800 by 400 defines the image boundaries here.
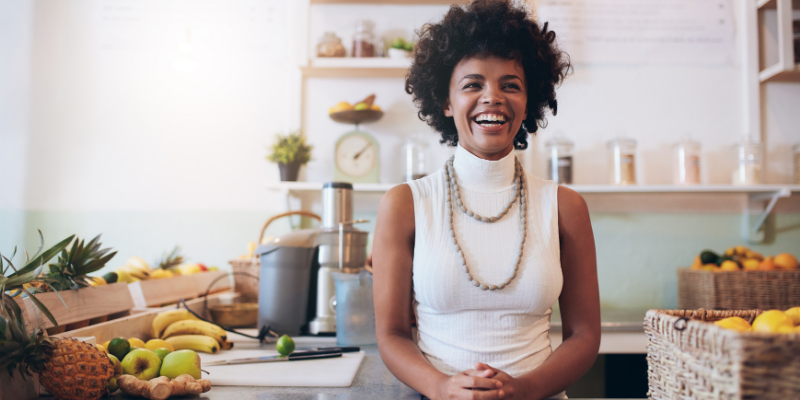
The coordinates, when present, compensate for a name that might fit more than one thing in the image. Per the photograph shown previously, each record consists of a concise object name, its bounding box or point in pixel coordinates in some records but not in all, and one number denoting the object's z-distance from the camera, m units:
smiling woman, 0.83
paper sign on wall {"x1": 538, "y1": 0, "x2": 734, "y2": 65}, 2.11
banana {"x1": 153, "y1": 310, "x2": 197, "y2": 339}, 1.21
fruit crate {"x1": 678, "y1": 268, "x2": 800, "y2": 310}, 1.69
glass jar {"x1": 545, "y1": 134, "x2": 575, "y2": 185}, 1.94
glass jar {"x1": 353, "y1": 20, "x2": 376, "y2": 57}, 2.00
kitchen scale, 2.01
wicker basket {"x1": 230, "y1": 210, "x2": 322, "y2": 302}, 1.74
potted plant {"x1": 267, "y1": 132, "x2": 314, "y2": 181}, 1.94
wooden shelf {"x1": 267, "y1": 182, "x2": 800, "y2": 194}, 1.90
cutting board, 0.89
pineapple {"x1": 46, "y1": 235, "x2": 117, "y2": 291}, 1.00
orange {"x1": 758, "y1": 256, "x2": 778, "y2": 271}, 1.74
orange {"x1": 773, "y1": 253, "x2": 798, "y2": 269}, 1.72
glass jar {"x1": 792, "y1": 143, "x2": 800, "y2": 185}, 2.01
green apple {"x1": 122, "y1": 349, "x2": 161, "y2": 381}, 0.84
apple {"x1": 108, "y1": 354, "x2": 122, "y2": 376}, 0.84
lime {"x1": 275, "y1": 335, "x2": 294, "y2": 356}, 1.05
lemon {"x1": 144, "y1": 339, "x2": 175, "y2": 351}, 1.05
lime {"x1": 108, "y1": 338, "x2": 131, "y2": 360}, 0.89
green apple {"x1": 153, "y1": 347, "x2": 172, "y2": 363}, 0.91
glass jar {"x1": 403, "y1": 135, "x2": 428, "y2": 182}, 2.02
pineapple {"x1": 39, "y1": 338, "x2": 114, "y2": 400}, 0.74
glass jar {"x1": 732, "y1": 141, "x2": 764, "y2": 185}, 1.95
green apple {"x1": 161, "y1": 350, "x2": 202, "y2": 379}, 0.85
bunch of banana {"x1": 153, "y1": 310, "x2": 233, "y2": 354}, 1.16
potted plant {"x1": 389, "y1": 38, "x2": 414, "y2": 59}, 1.97
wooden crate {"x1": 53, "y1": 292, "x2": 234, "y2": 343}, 1.00
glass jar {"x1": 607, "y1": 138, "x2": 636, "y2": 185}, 1.95
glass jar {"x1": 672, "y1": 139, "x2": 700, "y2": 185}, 1.95
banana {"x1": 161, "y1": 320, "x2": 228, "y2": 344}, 1.20
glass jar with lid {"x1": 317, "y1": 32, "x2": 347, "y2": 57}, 1.97
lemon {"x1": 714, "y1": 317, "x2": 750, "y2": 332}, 0.66
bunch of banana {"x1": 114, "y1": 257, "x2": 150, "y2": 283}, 1.45
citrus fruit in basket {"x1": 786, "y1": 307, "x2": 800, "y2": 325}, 0.70
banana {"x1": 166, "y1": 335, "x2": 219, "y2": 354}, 1.15
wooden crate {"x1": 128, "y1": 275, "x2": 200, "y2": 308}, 1.40
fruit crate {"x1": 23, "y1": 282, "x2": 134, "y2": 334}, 0.89
